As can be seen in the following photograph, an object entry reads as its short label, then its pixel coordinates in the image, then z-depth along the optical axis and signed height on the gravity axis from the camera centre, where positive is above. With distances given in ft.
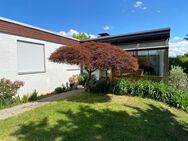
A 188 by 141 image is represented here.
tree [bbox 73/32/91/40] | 109.38 +28.03
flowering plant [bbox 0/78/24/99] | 19.61 -2.94
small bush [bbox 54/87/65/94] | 28.30 -4.64
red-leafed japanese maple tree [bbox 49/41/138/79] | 18.16 +1.61
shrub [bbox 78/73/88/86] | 33.28 -2.58
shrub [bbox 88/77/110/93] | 24.02 -3.40
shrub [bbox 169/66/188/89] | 23.83 -2.00
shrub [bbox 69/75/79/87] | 32.97 -3.18
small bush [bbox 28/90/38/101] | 22.57 -4.87
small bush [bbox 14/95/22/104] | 20.51 -4.88
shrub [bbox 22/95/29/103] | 21.51 -4.97
